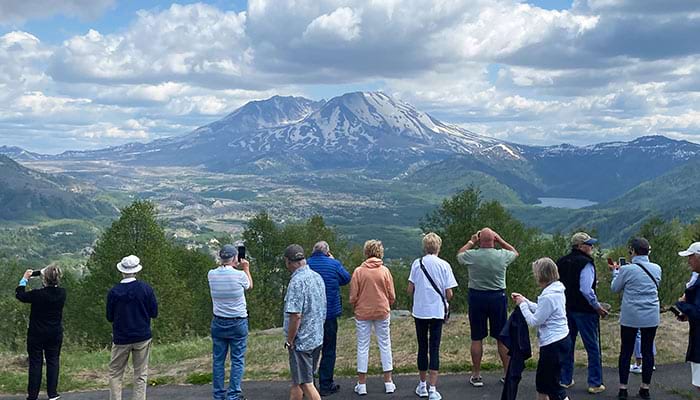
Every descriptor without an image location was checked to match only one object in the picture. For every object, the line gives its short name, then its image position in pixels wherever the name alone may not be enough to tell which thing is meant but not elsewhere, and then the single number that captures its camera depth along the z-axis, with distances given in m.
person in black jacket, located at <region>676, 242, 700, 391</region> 8.39
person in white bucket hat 9.52
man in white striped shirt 9.75
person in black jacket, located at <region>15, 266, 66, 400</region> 10.14
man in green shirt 10.25
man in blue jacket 10.39
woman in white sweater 8.21
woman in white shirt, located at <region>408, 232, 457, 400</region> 9.95
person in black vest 10.01
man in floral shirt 8.88
